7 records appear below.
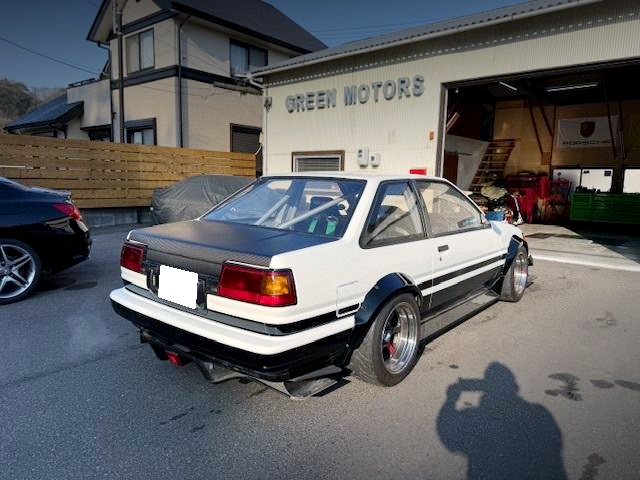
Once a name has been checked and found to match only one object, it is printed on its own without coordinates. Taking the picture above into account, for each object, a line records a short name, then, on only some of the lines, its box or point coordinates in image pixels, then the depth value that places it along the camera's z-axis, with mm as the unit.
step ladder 15891
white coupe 2408
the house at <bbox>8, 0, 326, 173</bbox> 15836
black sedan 4902
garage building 7449
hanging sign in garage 14602
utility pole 15844
